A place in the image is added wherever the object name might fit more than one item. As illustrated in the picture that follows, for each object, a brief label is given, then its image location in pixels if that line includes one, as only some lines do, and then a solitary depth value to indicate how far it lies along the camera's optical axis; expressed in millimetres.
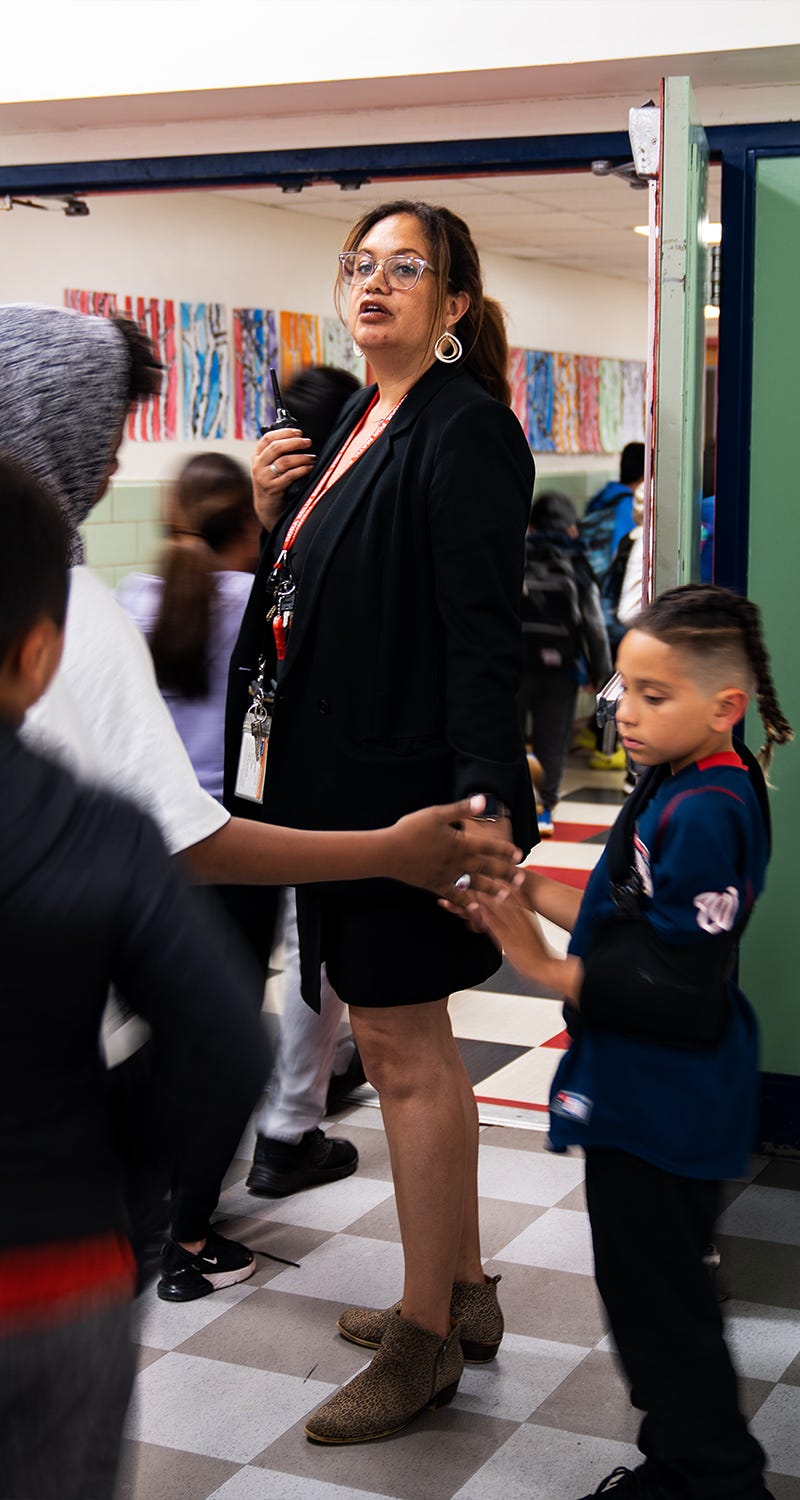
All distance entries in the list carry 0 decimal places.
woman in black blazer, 2115
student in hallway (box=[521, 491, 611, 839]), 7297
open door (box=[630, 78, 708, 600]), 2535
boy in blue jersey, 1857
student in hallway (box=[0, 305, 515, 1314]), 1363
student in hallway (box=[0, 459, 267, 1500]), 1050
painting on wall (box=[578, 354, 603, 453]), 11039
